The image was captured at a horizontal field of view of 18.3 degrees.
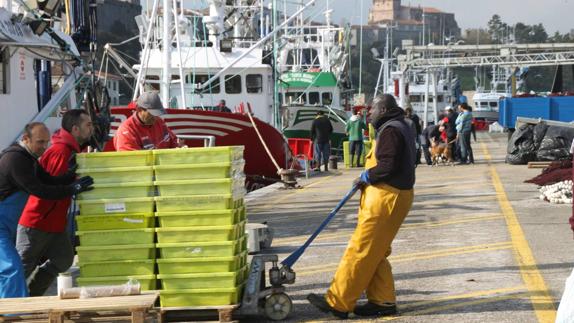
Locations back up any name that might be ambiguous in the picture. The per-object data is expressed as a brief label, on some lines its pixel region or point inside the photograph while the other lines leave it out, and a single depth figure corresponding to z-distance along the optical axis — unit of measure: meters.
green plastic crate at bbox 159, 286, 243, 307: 14.03
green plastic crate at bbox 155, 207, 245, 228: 14.03
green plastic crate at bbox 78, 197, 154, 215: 14.14
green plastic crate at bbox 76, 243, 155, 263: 14.11
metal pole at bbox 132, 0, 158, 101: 37.61
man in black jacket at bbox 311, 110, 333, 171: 49.45
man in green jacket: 49.72
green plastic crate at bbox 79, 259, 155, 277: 14.12
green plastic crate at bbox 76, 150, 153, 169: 14.25
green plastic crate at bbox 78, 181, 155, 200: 14.17
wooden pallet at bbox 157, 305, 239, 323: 13.92
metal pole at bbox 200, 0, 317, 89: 43.74
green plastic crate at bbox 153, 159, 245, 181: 14.06
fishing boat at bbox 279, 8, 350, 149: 64.75
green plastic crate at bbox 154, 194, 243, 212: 14.07
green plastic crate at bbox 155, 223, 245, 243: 14.01
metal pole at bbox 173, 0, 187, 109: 38.74
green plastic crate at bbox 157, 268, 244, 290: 14.03
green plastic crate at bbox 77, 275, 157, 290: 14.10
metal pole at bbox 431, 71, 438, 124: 107.98
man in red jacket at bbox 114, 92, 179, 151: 15.67
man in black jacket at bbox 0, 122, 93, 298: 13.41
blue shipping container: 60.62
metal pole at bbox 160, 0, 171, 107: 36.58
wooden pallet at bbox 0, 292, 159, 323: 12.12
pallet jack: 14.17
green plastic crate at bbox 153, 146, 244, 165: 14.05
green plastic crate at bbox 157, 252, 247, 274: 14.03
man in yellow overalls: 14.05
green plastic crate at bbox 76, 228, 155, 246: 14.12
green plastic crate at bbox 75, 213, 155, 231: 14.14
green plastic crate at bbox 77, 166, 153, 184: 14.20
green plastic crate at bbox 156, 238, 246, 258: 14.00
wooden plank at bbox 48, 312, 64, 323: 12.15
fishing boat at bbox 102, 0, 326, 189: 42.54
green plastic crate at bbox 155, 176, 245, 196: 14.06
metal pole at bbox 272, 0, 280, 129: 50.24
